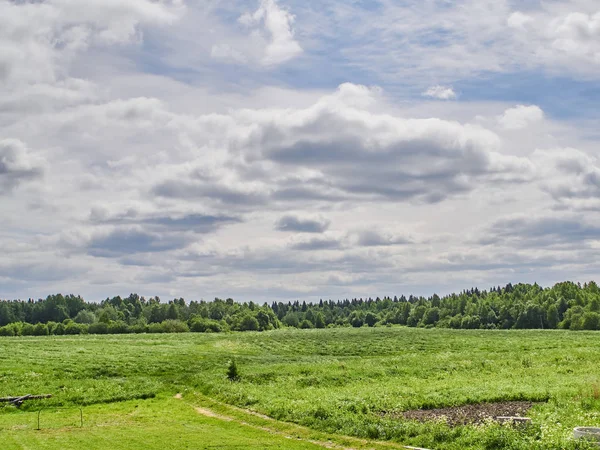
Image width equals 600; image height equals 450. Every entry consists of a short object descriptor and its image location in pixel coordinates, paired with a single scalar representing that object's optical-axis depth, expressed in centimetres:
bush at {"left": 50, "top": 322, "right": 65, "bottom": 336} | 15462
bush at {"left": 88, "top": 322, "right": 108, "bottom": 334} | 15325
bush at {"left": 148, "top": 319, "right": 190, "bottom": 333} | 15438
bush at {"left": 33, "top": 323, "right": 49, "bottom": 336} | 15400
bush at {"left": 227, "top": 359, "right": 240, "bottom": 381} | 5259
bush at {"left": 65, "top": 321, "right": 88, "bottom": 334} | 15238
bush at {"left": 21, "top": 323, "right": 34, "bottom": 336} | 15306
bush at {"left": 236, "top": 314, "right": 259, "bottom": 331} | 18412
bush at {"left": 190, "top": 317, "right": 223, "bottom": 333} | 16560
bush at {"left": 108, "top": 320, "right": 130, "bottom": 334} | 15623
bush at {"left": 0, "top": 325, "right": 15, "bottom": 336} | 14412
